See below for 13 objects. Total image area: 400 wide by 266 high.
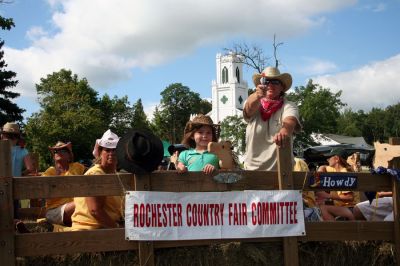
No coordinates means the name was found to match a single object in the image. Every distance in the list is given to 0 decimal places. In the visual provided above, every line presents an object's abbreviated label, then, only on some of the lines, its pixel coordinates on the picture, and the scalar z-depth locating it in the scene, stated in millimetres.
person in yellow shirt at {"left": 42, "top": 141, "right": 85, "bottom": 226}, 5102
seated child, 4996
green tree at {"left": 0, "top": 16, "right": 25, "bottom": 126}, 37591
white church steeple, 93181
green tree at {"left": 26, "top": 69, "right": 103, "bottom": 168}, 38906
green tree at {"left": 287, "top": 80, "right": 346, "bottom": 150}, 44312
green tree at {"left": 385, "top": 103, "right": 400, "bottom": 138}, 104544
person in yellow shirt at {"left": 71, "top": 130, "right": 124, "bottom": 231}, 4324
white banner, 4027
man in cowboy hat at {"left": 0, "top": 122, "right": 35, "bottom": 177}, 7418
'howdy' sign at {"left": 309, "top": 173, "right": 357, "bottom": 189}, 4430
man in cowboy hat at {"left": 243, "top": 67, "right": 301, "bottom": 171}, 4930
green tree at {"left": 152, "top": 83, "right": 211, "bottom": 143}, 101438
